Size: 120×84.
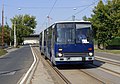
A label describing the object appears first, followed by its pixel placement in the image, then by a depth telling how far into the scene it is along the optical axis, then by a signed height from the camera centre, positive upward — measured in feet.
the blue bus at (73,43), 63.93 -0.10
